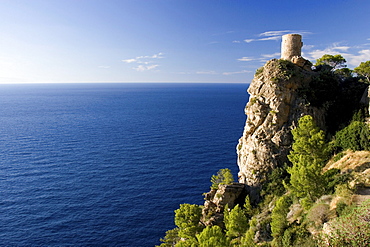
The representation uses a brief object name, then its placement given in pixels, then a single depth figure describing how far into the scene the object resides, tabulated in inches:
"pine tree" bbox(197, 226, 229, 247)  1068.5
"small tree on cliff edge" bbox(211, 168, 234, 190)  1955.5
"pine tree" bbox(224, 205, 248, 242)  1392.7
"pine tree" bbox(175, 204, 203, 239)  1567.4
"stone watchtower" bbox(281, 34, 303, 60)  2033.7
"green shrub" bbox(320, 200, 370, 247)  726.5
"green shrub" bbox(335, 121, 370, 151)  1536.7
